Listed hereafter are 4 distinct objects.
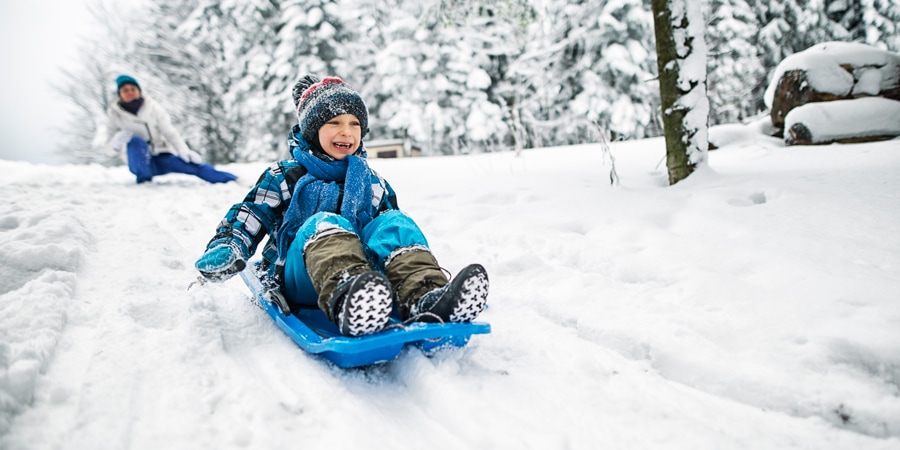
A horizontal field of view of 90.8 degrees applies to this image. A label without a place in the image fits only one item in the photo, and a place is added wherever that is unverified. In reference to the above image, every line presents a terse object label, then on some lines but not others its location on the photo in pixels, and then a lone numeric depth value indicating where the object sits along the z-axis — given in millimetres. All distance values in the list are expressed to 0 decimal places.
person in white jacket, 5070
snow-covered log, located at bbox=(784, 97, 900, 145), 3990
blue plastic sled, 1170
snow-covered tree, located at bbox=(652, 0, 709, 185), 3059
